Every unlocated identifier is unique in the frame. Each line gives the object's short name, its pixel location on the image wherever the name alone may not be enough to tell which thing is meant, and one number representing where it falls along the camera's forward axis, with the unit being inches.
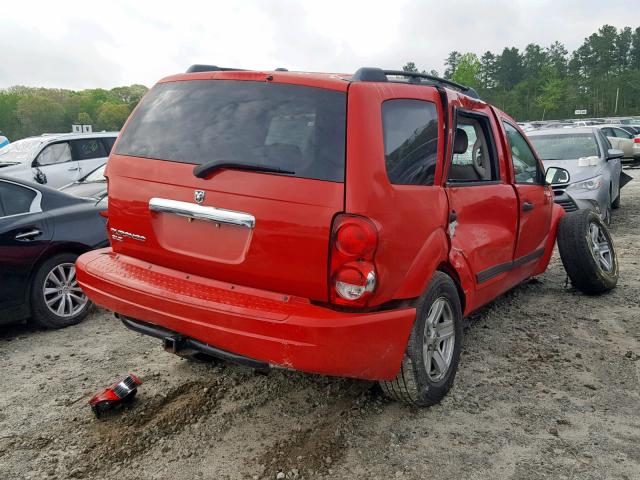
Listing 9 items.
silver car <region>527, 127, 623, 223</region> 314.3
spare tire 204.4
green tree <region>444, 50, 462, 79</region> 4587.4
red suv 103.1
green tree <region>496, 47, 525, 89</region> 4210.1
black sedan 181.6
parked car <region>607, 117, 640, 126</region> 1541.8
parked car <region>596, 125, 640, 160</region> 722.8
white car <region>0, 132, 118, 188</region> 453.1
